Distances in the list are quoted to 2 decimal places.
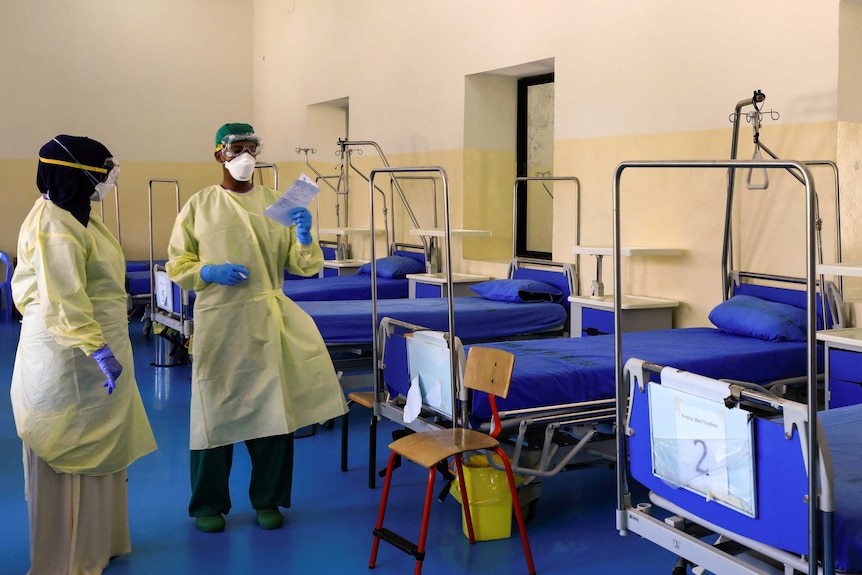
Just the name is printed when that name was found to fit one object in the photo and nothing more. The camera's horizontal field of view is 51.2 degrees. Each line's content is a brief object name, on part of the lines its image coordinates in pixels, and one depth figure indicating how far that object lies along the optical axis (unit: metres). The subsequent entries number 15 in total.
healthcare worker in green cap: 3.34
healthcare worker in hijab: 2.66
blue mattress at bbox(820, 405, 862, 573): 1.87
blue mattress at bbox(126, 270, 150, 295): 7.70
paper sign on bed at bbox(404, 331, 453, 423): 3.34
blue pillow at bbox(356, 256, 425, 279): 6.80
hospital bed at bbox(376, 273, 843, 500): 3.38
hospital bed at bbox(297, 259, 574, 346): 4.91
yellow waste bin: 3.26
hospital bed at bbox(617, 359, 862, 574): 1.88
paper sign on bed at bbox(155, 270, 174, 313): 5.88
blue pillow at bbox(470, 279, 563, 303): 5.50
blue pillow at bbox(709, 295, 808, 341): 4.08
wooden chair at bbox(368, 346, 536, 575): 2.83
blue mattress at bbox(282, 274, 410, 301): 6.44
